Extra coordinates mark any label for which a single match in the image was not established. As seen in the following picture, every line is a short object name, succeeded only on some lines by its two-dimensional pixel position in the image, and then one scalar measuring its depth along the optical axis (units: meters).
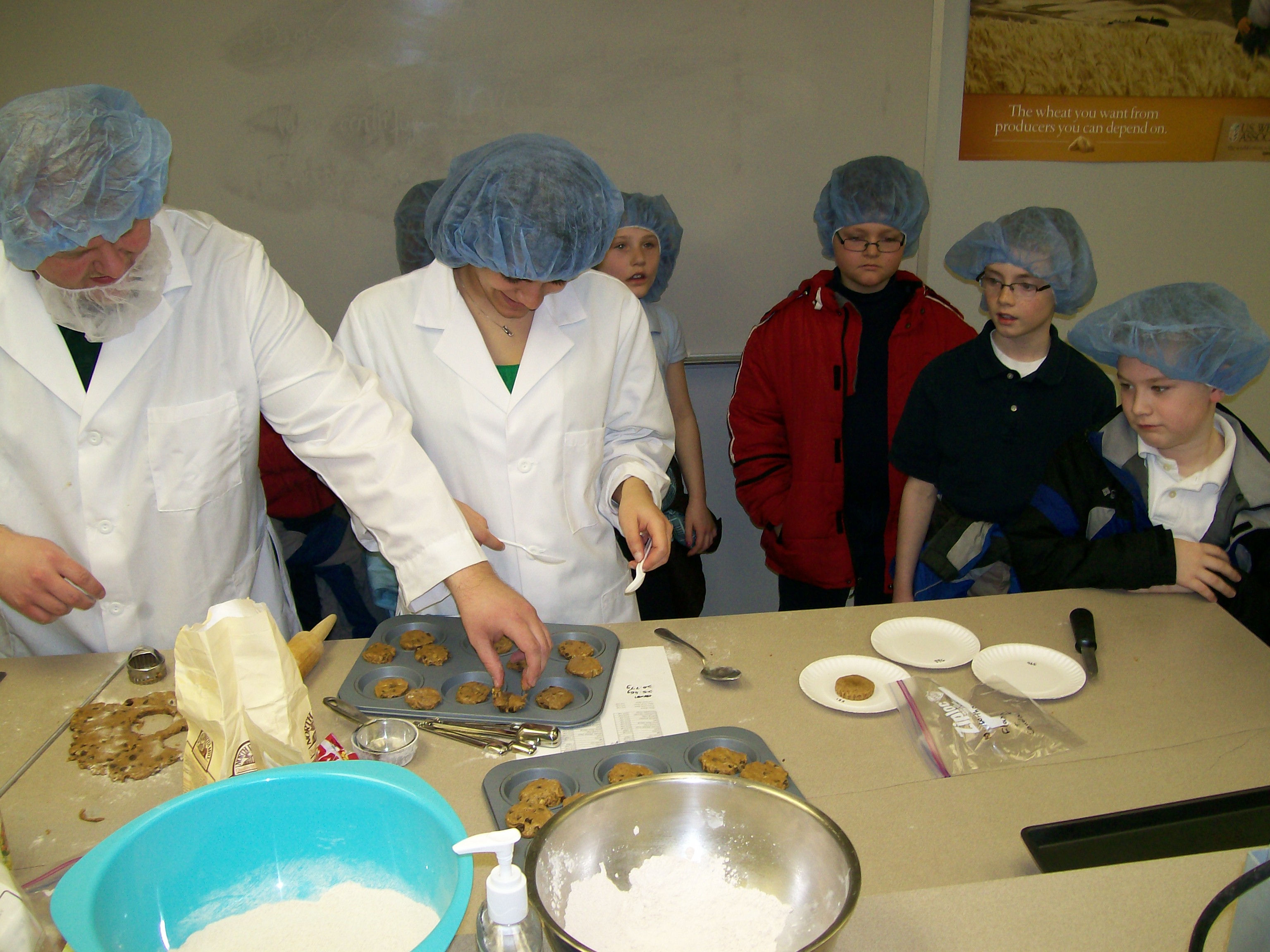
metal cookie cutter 1.50
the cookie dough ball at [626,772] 1.21
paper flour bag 1.01
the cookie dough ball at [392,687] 1.42
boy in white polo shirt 1.75
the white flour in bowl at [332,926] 0.78
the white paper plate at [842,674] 1.42
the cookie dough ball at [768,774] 1.19
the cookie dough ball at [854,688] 1.42
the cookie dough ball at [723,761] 1.23
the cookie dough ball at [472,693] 1.41
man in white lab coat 1.39
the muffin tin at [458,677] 1.37
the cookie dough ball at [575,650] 1.52
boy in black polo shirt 2.18
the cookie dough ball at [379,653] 1.51
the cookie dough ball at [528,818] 1.11
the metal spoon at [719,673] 1.48
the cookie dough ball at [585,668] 1.46
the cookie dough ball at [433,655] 1.51
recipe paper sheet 1.34
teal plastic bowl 0.79
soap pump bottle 0.70
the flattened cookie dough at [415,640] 1.56
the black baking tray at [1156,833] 1.10
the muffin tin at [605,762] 1.21
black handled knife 1.52
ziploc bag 1.30
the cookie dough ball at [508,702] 1.38
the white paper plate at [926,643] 1.55
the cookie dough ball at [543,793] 1.16
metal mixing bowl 0.81
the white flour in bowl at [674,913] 0.80
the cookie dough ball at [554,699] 1.39
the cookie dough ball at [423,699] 1.38
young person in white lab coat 1.71
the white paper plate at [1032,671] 1.46
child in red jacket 2.63
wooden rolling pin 1.48
